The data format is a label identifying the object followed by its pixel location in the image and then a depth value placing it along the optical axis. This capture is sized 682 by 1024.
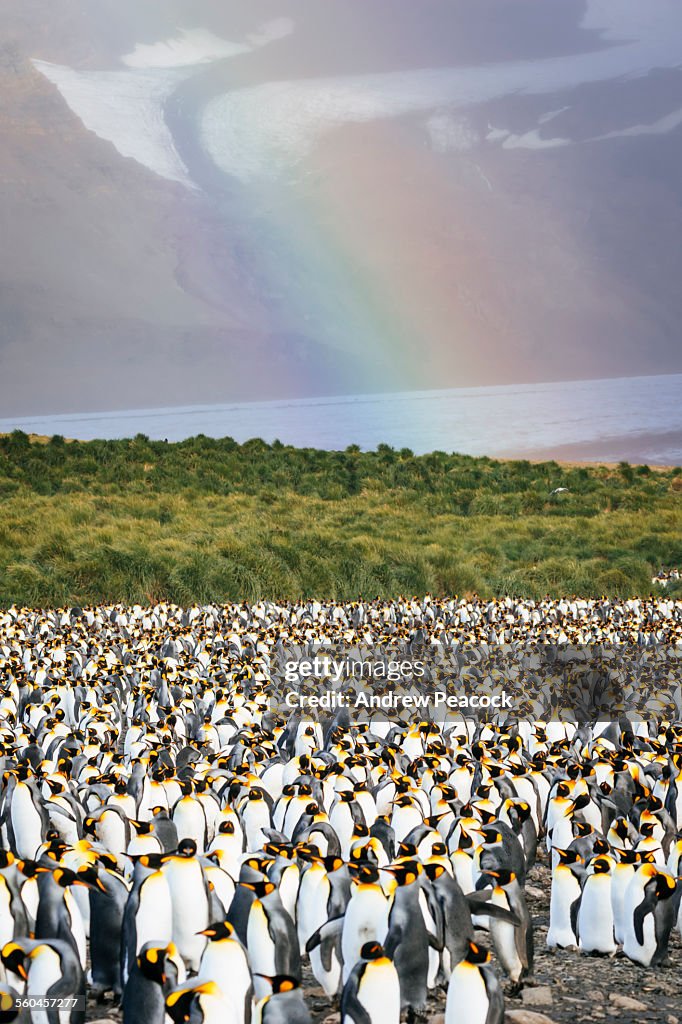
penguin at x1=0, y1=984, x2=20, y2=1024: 7.57
